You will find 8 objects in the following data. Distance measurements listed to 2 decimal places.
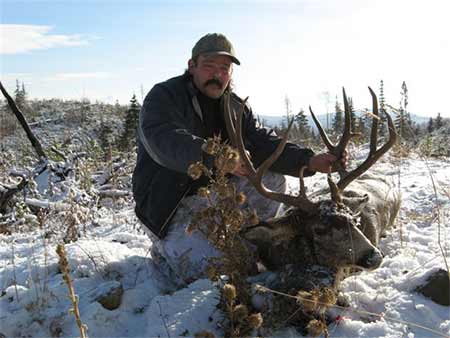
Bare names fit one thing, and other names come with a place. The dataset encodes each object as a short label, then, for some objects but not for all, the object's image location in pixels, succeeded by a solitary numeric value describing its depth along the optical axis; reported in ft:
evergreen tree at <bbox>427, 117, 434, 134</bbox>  141.90
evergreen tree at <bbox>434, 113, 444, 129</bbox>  146.92
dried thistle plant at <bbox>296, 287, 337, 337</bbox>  6.56
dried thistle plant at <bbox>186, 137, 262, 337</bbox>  8.26
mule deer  10.90
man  13.30
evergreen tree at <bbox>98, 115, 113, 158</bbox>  79.44
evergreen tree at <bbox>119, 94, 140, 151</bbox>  66.44
